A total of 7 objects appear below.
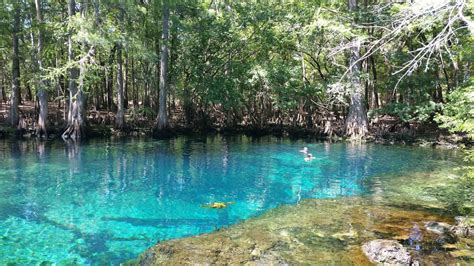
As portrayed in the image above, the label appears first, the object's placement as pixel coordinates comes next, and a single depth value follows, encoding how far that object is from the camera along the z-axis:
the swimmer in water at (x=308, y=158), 15.50
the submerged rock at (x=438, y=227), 6.66
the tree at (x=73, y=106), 20.66
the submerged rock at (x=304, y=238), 5.65
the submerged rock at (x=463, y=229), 6.56
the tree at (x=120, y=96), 23.05
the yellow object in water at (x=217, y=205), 9.30
